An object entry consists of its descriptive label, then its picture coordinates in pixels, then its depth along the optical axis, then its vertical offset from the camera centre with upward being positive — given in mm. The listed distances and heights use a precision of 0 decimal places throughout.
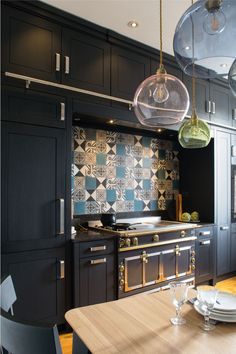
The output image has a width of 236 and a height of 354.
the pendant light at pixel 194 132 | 1742 +293
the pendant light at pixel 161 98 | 1428 +417
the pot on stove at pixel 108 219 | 3203 -444
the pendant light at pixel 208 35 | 1159 +624
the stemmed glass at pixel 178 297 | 1221 -507
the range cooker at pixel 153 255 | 2830 -827
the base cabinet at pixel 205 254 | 3641 -981
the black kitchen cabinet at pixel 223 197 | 3912 -243
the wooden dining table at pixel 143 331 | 984 -590
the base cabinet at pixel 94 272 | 2531 -857
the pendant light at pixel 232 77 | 1107 +403
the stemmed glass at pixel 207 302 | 1160 -520
